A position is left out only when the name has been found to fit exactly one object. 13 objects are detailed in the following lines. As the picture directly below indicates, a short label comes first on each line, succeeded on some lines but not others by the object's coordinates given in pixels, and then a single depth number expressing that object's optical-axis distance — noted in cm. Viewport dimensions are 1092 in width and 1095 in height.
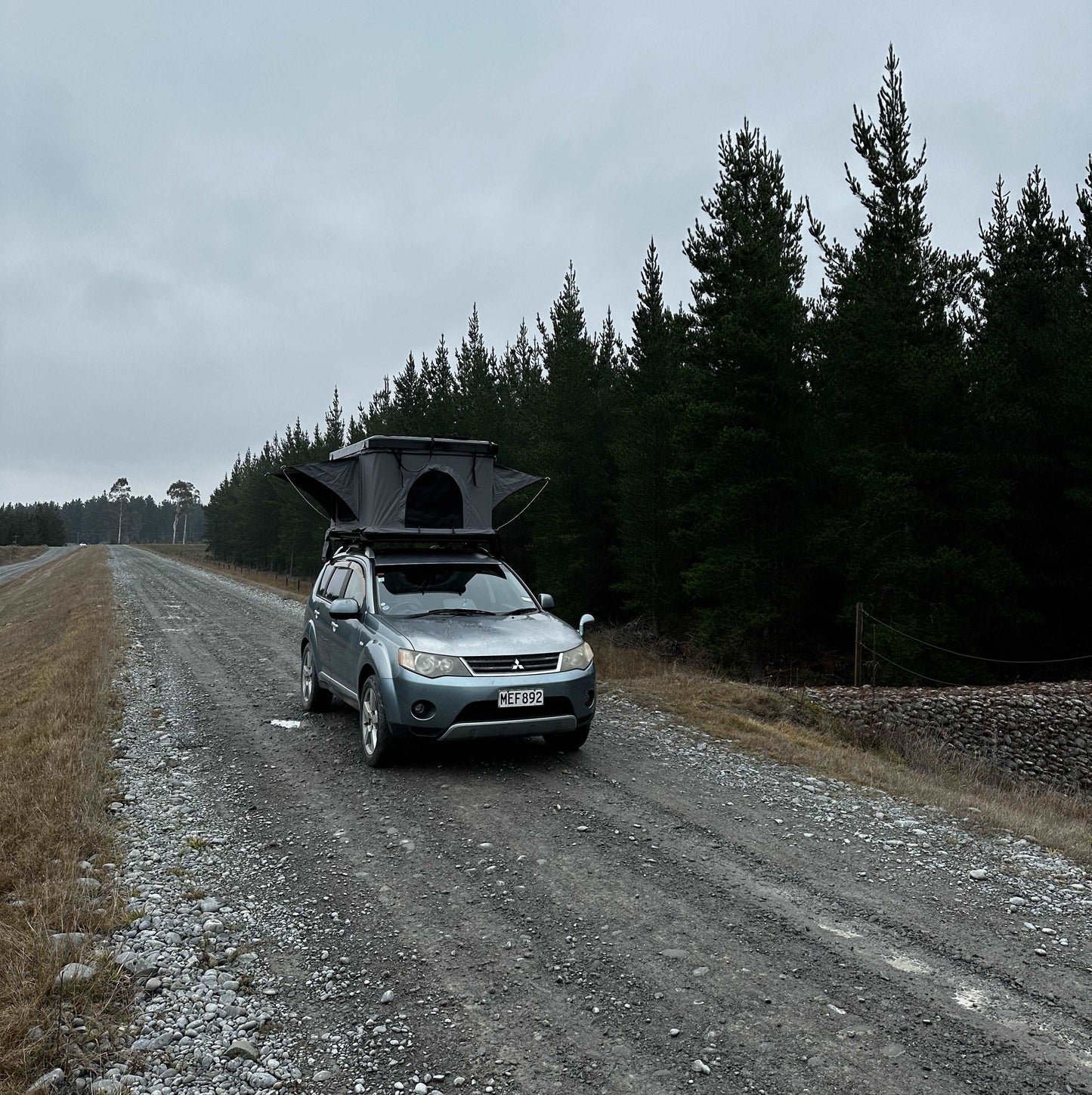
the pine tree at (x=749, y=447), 1880
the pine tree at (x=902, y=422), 1723
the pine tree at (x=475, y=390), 3578
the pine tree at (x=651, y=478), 2308
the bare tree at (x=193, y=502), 17475
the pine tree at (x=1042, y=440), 1850
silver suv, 672
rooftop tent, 916
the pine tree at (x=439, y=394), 4228
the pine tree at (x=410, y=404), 4572
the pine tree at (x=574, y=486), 2750
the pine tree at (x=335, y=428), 6266
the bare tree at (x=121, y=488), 18550
